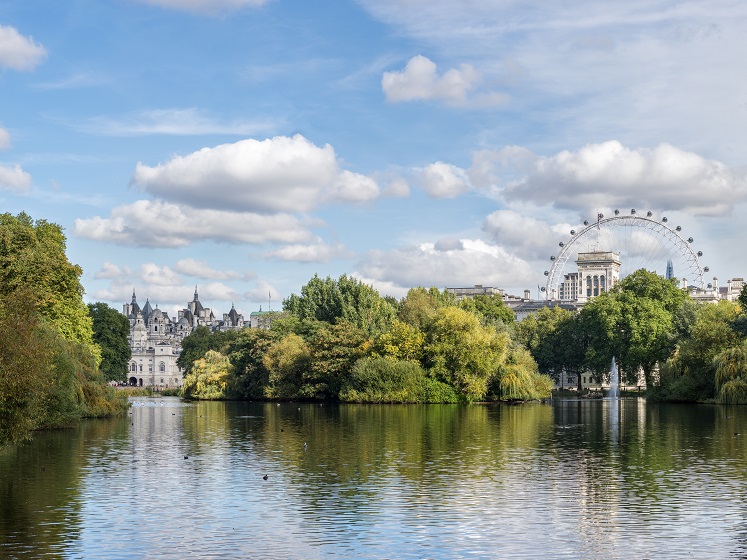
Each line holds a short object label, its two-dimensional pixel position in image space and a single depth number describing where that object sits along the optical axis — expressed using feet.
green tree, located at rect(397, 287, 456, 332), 349.82
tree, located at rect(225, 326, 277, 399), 349.61
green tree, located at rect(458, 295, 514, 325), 426.84
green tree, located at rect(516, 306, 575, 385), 465.88
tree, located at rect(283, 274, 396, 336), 351.87
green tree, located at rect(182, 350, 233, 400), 378.32
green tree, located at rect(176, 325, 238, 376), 572.10
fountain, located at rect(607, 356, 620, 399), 399.59
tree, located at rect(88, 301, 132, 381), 432.66
